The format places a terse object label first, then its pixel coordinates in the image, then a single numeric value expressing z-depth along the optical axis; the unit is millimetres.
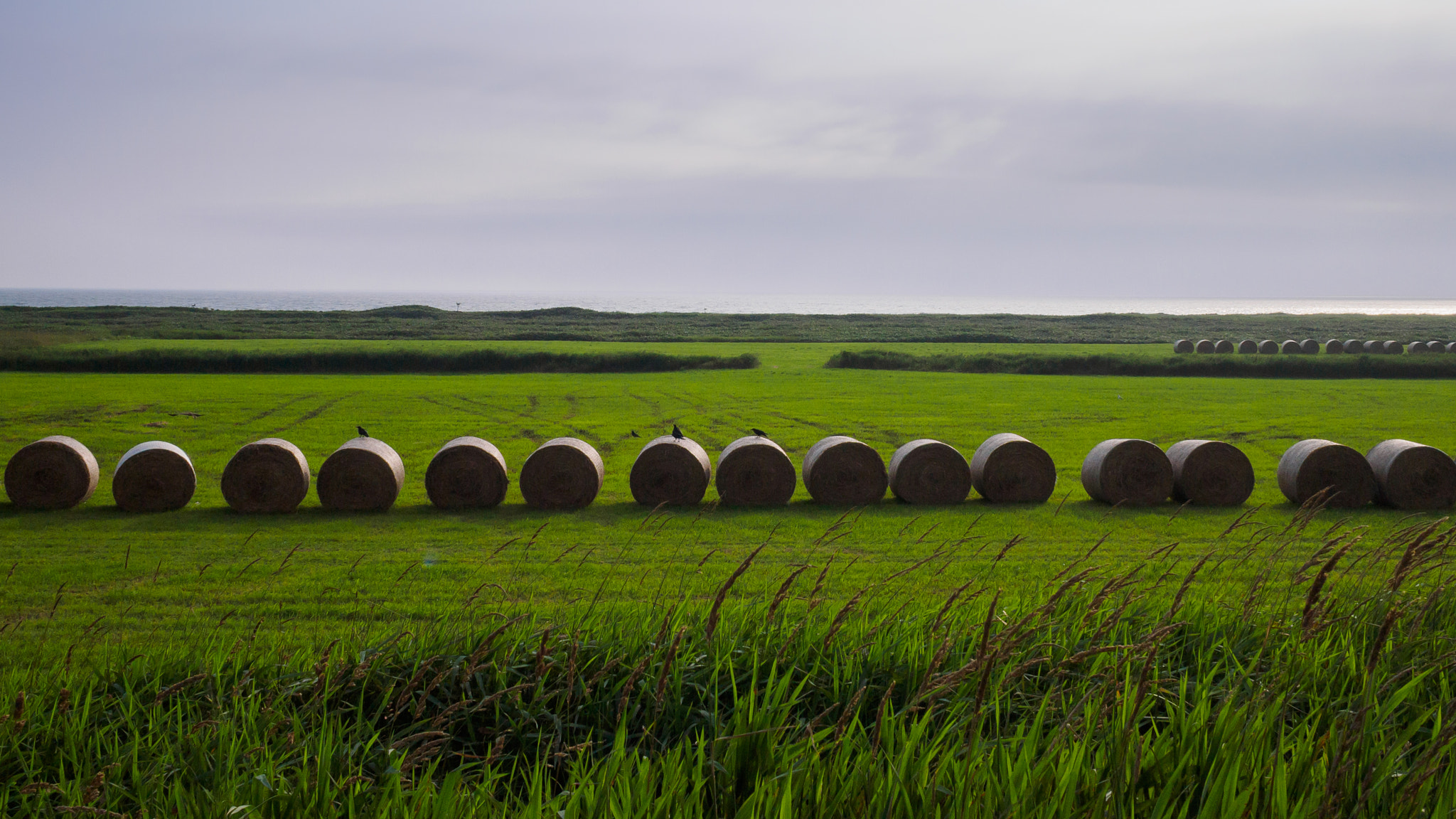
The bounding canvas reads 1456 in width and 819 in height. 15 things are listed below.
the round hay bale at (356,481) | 15938
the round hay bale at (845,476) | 17094
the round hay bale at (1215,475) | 17031
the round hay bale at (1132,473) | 17000
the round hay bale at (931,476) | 17062
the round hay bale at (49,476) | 15648
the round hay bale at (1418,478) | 16516
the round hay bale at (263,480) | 15711
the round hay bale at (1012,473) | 17281
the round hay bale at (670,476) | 16703
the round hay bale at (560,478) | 16484
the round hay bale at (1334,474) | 16688
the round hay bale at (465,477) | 16344
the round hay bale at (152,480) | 15773
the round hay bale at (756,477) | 16734
